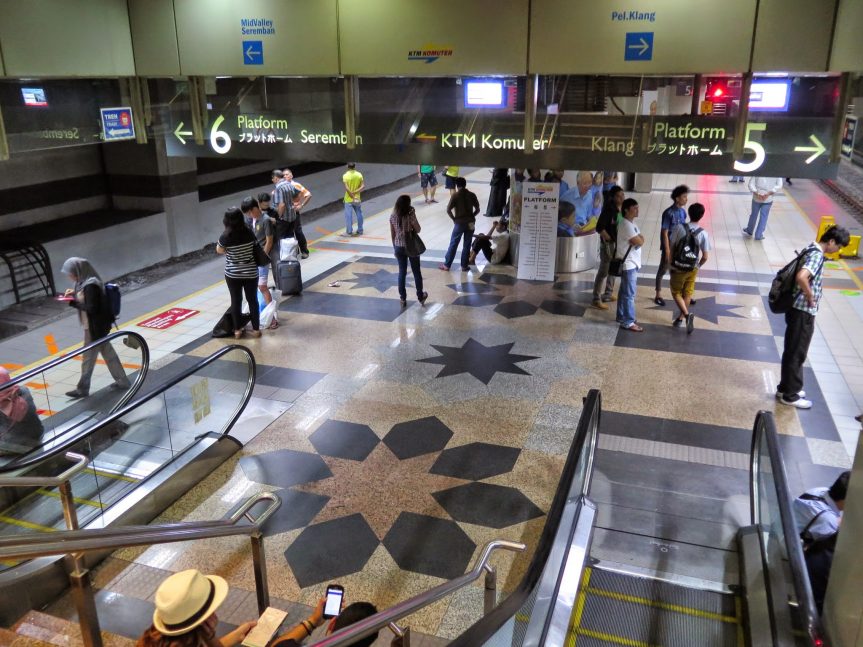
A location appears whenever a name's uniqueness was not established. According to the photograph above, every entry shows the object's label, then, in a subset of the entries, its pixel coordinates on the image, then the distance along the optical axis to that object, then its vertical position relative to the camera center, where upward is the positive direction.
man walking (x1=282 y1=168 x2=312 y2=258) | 11.38 -1.44
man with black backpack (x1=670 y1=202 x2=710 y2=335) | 8.56 -1.69
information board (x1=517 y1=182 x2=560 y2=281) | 11.06 -1.81
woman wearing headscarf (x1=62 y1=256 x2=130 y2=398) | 6.99 -1.87
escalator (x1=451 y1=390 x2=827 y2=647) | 3.41 -2.74
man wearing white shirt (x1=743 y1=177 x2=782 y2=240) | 13.45 -1.69
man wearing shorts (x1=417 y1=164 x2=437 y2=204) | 17.73 -1.73
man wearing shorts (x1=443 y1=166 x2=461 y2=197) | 16.07 -1.34
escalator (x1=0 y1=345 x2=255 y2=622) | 4.64 -2.63
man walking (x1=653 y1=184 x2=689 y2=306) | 9.06 -1.32
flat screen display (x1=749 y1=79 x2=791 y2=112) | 4.77 +0.10
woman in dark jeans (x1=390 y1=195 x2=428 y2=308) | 9.54 -1.44
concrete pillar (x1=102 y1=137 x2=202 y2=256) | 12.82 -1.22
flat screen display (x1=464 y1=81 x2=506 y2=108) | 5.36 +0.13
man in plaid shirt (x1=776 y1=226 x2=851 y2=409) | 6.52 -1.86
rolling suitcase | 10.70 -2.39
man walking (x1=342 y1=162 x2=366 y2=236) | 14.33 -1.64
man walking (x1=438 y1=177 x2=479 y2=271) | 11.37 -1.56
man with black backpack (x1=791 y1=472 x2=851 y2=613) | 3.66 -2.18
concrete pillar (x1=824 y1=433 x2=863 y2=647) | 2.57 -1.71
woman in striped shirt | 8.61 -1.67
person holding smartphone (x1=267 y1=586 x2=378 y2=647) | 3.18 -2.21
